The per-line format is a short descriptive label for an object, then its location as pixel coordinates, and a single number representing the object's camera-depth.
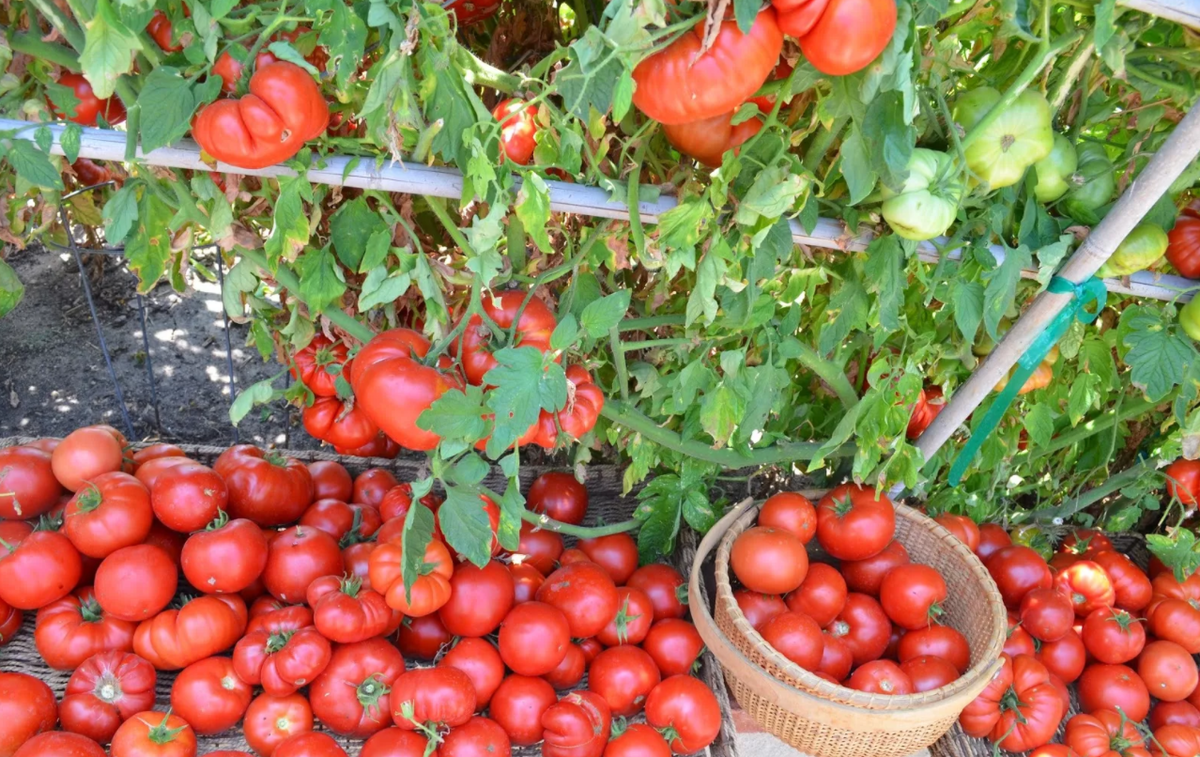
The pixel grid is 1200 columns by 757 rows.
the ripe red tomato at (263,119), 0.95
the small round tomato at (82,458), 1.60
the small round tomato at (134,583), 1.43
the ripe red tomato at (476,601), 1.49
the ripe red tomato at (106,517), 1.48
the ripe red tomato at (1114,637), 1.77
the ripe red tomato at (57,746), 1.24
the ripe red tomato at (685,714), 1.45
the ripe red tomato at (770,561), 1.58
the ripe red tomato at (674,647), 1.58
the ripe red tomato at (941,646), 1.59
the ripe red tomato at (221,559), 1.46
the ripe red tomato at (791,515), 1.66
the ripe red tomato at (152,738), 1.29
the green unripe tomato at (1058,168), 1.24
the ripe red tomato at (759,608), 1.60
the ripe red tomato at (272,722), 1.36
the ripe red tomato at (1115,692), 1.72
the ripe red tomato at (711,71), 0.87
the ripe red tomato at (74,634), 1.44
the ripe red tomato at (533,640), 1.46
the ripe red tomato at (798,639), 1.50
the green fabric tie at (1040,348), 1.37
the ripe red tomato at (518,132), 1.06
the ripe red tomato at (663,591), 1.70
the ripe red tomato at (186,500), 1.52
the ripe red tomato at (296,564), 1.53
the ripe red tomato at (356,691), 1.39
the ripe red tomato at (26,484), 1.57
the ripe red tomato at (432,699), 1.35
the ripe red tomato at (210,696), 1.37
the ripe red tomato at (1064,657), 1.77
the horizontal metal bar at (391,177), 1.05
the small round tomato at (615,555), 1.75
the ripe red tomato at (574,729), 1.38
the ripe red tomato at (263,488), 1.67
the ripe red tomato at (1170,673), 1.75
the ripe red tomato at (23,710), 1.30
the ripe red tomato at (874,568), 1.72
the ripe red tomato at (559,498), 1.83
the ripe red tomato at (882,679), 1.47
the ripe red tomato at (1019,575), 1.82
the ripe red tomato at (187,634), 1.42
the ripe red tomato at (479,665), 1.45
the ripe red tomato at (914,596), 1.63
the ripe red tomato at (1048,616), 1.74
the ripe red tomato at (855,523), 1.66
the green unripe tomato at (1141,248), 1.34
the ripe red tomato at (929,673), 1.50
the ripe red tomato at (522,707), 1.43
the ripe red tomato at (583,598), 1.55
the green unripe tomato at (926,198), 1.09
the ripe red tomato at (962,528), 1.84
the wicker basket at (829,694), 1.41
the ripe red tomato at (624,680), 1.50
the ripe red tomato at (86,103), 1.12
